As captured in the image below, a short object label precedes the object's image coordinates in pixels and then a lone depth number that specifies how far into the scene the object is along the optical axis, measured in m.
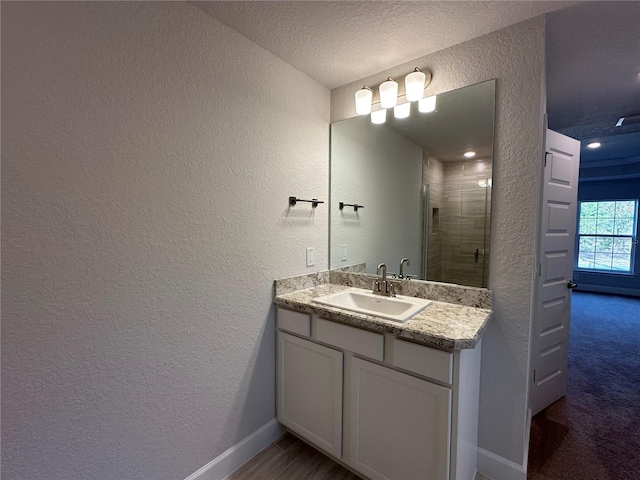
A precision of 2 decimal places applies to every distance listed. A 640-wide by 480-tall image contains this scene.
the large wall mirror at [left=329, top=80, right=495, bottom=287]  1.61
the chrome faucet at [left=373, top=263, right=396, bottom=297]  1.83
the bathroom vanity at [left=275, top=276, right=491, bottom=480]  1.20
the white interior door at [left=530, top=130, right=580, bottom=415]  1.98
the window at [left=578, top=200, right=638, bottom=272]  5.43
